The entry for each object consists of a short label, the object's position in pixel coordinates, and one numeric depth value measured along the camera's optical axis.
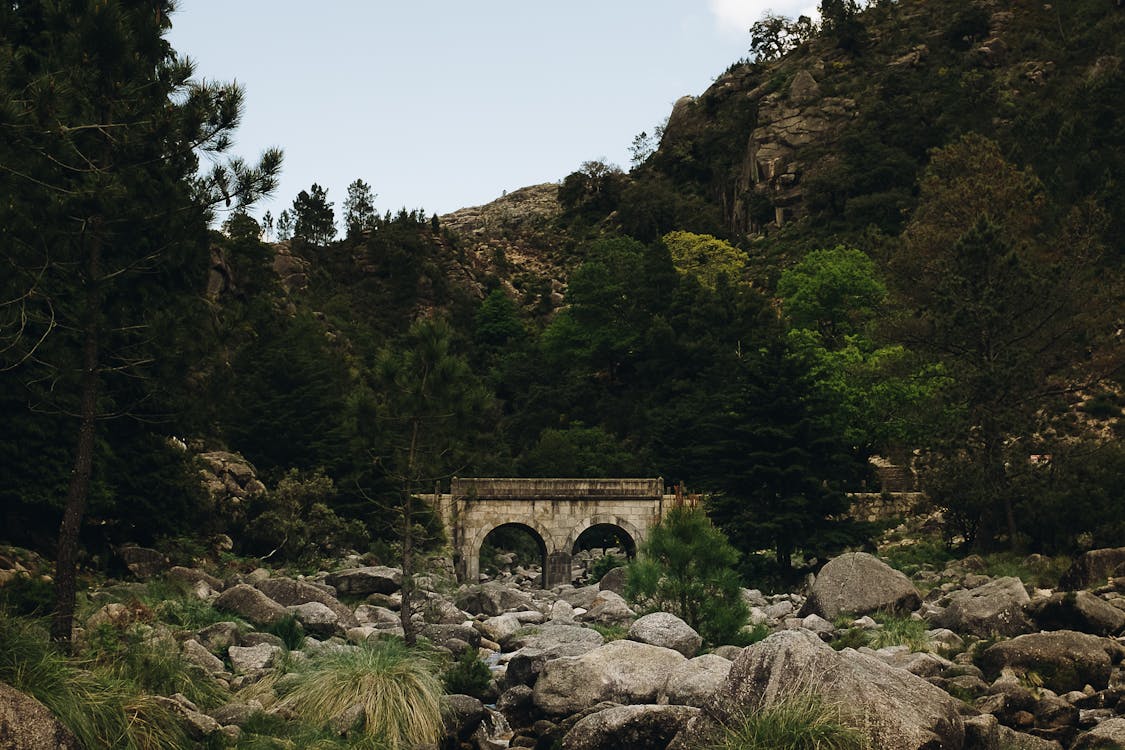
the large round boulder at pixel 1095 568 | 26.53
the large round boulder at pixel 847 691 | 11.68
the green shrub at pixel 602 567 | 45.50
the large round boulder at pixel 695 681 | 15.77
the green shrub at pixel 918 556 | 35.77
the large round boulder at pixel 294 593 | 24.96
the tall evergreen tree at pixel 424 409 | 21.83
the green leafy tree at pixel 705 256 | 81.31
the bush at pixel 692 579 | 23.89
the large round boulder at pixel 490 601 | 32.38
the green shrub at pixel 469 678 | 18.12
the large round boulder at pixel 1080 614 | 20.36
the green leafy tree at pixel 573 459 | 58.06
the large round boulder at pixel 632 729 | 14.30
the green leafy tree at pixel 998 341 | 34.16
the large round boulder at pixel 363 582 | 30.33
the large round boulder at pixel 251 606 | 21.53
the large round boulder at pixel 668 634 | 20.56
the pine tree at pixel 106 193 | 14.95
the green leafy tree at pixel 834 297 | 56.47
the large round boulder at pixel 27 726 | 10.07
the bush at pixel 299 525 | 36.97
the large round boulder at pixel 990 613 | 22.28
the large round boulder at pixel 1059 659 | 16.95
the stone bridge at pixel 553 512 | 48.50
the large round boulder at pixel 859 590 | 25.58
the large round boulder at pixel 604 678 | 16.67
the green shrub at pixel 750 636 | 23.38
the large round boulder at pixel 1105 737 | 13.64
